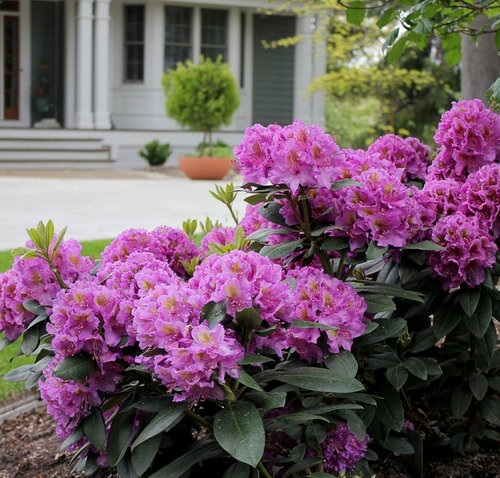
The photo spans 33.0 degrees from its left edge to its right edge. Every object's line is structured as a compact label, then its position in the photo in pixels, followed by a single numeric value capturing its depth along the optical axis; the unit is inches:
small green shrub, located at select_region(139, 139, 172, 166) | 724.7
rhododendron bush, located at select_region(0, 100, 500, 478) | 71.3
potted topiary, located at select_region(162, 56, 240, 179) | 642.8
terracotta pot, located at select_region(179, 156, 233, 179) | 637.9
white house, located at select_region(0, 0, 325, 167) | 749.3
